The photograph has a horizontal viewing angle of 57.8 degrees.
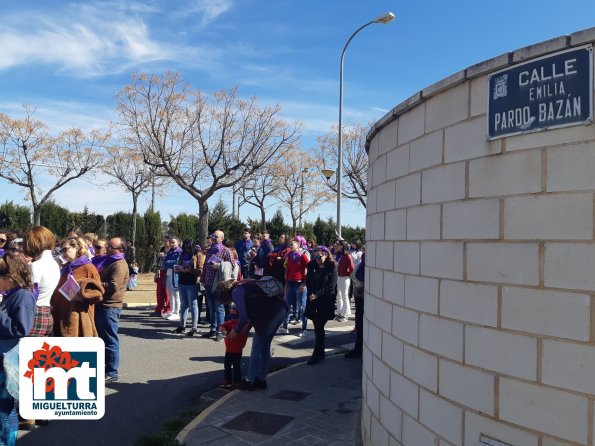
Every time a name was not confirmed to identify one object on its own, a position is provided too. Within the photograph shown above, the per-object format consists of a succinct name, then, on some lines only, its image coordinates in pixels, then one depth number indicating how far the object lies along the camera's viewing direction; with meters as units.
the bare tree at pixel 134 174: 31.08
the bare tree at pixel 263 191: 39.12
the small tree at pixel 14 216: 26.09
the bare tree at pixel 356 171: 38.29
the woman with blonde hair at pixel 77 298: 6.11
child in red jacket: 6.54
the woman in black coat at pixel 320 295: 8.14
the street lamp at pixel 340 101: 18.62
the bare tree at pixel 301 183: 42.63
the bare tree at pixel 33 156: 27.11
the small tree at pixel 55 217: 27.69
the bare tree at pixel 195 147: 23.08
